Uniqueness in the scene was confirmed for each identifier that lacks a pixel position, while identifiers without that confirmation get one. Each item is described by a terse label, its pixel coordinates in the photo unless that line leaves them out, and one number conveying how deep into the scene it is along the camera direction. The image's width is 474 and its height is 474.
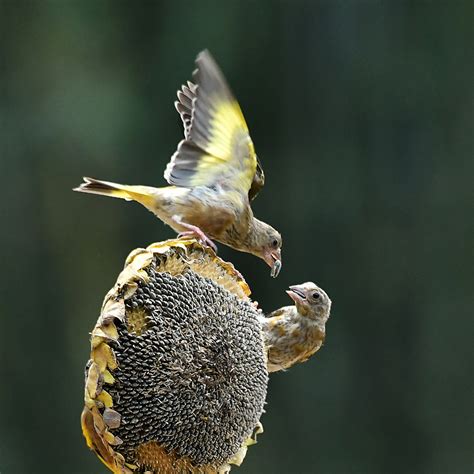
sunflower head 3.53
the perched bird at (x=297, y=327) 4.50
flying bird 4.56
